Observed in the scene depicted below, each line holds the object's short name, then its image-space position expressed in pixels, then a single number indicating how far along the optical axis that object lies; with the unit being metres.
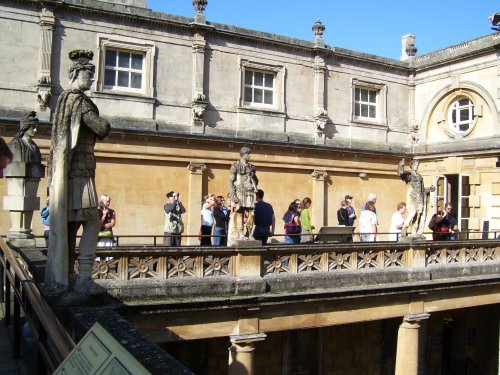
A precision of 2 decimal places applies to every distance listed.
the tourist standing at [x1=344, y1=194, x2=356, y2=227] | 14.34
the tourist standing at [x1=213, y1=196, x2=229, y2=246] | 11.91
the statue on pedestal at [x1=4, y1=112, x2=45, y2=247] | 8.53
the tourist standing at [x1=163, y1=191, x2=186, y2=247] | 11.61
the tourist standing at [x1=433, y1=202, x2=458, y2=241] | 14.27
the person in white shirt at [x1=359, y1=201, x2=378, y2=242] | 13.48
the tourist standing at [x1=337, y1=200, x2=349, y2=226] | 14.25
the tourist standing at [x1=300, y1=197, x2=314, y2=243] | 13.44
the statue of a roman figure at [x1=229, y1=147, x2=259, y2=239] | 9.56
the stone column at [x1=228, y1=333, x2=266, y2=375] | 9.08
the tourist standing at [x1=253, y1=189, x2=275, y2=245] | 11.26
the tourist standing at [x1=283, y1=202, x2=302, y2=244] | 12.98
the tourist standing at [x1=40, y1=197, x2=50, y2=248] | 9.76
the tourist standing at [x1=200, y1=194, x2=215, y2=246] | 12.09
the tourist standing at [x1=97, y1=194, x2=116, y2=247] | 10.04
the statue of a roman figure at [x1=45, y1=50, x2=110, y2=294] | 5.03
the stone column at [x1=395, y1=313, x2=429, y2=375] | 11.19
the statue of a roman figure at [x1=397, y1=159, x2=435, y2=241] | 11.71
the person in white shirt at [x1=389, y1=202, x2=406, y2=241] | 13.27
